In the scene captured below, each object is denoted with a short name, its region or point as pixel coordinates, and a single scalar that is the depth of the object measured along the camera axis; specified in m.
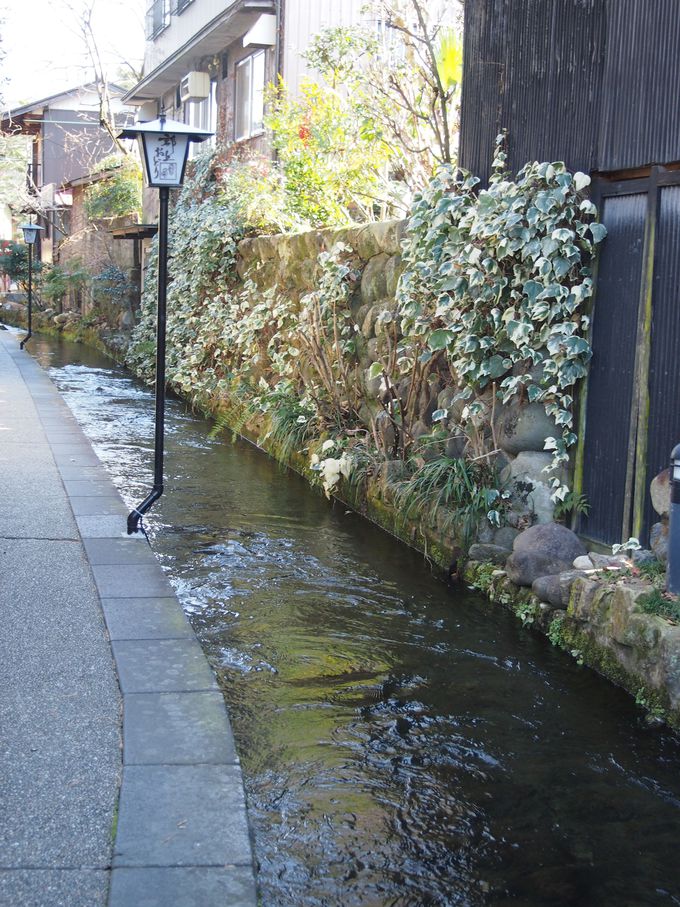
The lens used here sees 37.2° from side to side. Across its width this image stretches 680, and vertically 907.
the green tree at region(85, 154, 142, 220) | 26.52
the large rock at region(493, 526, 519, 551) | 6.94
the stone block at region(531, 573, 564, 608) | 5.90
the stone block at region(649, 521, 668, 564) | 5.54
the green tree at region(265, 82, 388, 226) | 13.11
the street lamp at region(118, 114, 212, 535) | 7.32
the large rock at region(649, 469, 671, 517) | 5.61
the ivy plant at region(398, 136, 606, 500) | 6.47
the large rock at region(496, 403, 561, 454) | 6.85
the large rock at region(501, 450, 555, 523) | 6.90
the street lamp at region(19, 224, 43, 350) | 24.29
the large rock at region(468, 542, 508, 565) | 6.85
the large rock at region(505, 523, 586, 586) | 6.19
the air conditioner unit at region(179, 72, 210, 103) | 21.16
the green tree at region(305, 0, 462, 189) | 11.77
